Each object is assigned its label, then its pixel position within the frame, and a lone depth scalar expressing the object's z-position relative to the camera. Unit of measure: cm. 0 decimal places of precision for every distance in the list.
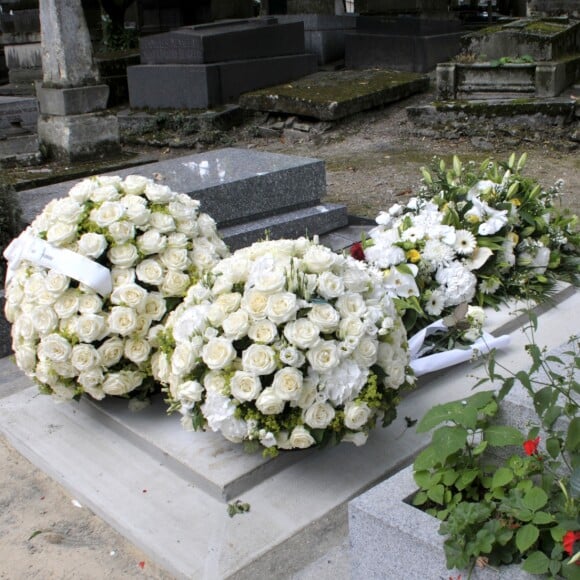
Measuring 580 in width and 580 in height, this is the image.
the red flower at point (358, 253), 376
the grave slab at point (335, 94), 928
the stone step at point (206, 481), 240
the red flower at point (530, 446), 192
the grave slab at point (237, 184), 444
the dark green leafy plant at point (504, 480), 183
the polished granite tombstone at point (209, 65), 998
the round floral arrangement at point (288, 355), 239
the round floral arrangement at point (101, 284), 286
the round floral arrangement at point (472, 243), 357
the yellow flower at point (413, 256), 360
